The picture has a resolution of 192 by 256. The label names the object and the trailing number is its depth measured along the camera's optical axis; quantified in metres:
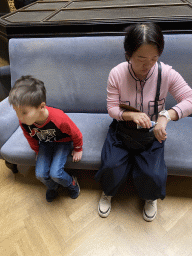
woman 0.83
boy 0.77
